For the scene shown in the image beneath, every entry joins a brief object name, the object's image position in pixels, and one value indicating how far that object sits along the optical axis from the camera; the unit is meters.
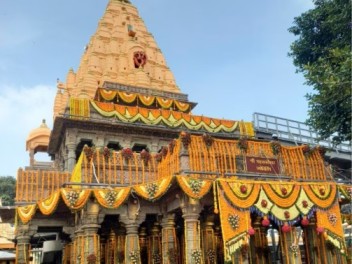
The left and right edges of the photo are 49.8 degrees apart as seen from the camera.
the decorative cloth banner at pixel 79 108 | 25.31
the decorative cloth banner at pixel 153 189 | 14.20
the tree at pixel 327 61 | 14.72
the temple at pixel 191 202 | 14.16
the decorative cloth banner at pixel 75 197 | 14.76
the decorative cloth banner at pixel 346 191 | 16.12
